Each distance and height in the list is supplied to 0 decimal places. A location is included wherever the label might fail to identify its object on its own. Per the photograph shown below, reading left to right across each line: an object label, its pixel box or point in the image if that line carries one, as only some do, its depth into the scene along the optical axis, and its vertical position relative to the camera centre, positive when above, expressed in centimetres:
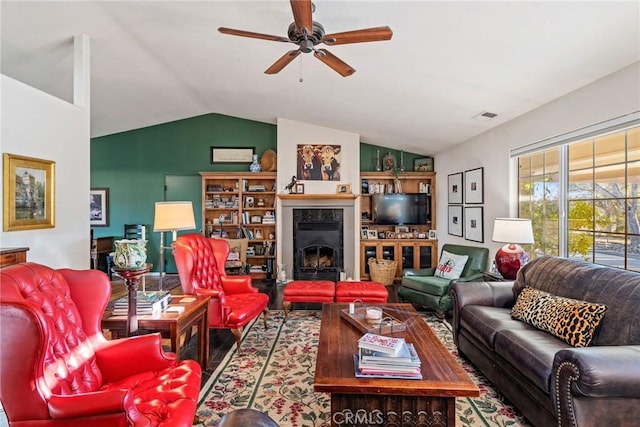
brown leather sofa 153 -81
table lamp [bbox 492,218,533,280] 326 -28
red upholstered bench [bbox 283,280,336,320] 399 -97
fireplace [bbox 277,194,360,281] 616 -31
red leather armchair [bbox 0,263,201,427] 131 -72
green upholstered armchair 402 -87
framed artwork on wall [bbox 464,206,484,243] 473 -16
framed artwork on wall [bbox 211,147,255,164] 661 +116
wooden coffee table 168 -91
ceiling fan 202 +118
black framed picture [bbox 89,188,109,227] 666 +10
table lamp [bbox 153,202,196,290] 298 -3
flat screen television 627 +9
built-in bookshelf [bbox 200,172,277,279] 640 +6
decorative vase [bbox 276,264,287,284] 606 -112
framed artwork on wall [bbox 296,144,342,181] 611 +94
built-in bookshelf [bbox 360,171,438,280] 629 -38
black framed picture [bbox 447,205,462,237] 543 -12
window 255 +13
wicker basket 595 -103
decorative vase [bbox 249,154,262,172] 644 +90
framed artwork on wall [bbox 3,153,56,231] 278 +18
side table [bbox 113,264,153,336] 212 -49
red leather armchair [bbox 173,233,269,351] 308 -74
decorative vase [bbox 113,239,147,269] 211 -26
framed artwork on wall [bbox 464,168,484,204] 473 +39
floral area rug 214 -130
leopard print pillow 207 -70
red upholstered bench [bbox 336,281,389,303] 393 -95
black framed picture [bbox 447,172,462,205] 542 +41
